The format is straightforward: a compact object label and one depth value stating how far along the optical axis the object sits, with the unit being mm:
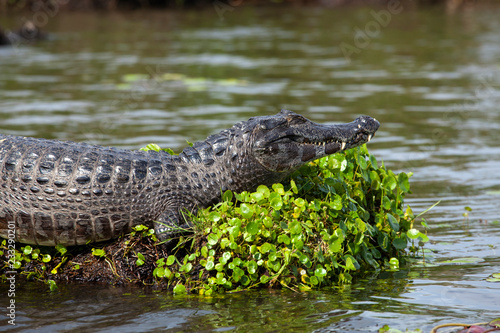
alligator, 10508
